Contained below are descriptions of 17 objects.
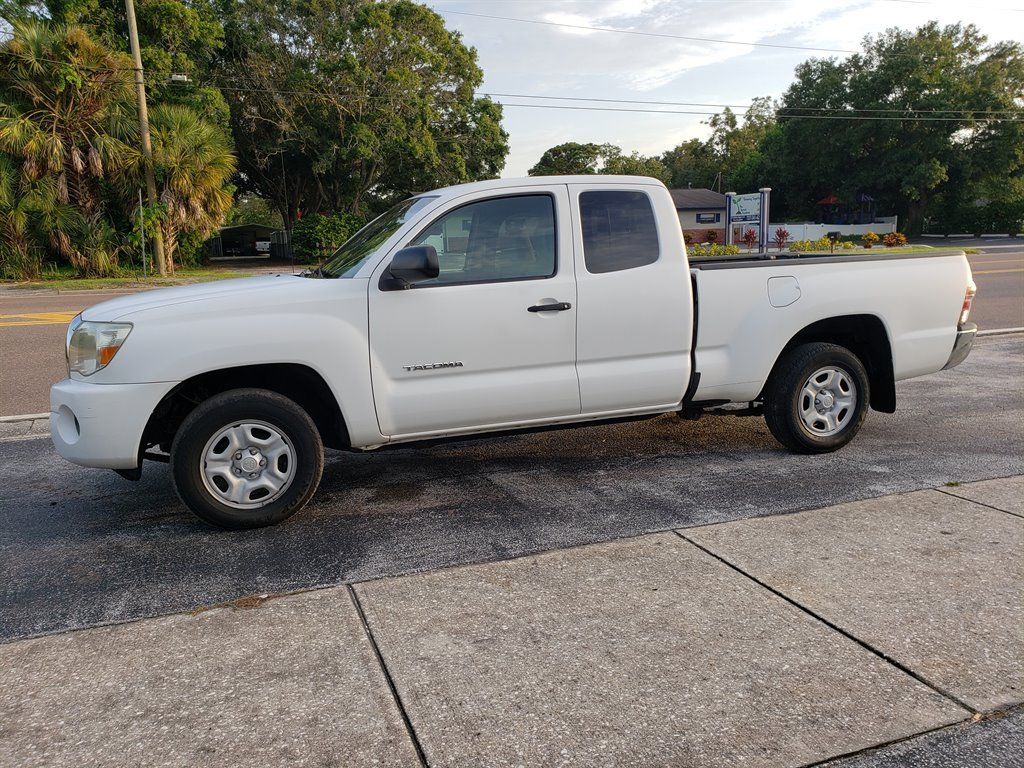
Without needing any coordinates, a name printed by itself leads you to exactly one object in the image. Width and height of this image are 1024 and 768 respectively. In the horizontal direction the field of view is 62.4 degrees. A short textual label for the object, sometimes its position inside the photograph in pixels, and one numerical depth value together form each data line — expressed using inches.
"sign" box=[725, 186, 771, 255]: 1304.1
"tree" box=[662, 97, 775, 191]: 3698.3
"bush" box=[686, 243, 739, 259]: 960.3
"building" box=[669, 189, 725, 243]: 2524.6
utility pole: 917.8
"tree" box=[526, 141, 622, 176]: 3196.4
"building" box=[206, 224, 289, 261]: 2022.6
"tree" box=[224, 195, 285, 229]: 3754.9
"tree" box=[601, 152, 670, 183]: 3432.6
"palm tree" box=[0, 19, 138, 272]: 907.4
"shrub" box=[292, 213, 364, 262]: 1302.9
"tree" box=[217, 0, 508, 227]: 1270.9
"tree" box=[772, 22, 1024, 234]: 2048.5
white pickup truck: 173.0
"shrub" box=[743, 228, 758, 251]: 1364.5
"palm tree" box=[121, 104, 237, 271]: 973.8
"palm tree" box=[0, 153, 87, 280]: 929.5
